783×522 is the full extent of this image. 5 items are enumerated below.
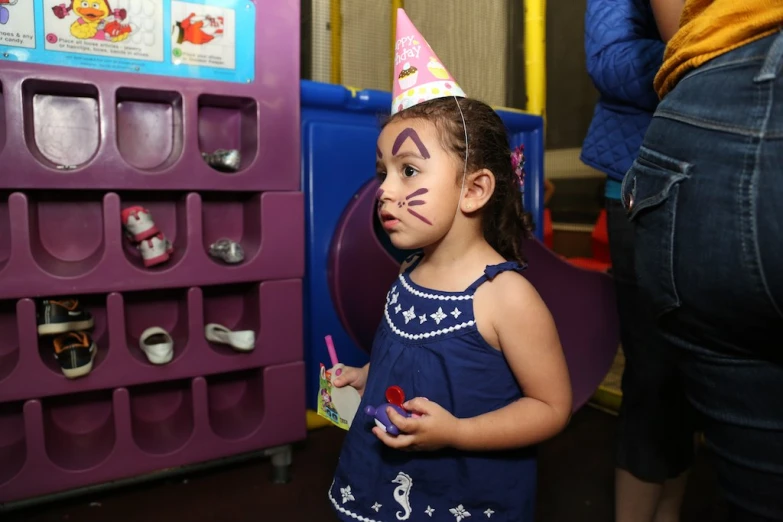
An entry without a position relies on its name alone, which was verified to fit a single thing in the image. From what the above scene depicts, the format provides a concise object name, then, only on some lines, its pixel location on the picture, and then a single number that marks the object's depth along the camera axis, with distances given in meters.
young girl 0.71
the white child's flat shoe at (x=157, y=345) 1.15
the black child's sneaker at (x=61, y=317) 1.07
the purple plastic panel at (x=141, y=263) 1.05
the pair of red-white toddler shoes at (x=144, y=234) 1.15
